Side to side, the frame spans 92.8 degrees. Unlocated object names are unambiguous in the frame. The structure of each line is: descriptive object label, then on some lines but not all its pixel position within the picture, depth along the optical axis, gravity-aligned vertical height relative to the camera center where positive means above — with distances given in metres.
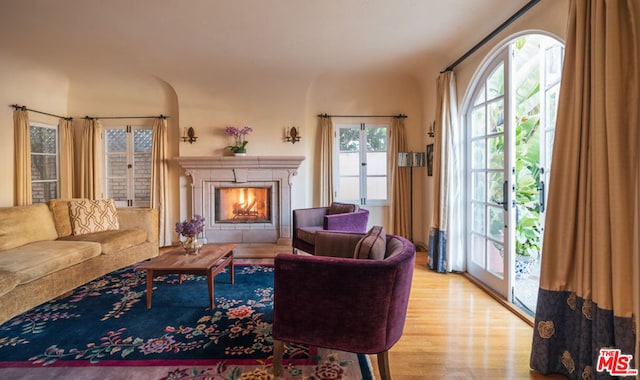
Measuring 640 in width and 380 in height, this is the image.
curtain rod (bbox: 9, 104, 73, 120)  4.39 +1.22
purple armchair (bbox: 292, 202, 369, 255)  3.79 -0.44
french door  2.88 +0.27
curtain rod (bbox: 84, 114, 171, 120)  5.21 +1.25
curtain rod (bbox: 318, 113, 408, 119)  5.15 +1.23
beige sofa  2.56 -0.59
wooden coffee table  2.66 -0.68
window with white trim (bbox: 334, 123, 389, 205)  5.26 +0.46
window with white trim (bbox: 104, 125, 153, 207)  5.31 +0.43
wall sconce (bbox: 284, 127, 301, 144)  5.11 +0.91
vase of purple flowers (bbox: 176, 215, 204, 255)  3.08 -0.46
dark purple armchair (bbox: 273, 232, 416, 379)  1.64 -0.63
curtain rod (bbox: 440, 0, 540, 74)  2.42 +1.48
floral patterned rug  1.90 -1.11
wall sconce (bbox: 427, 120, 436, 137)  4.36 +0.85
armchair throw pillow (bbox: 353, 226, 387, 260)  1.78 -0.36
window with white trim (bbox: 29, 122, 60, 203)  4.80 +0.46
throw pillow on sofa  3.78 -0.33
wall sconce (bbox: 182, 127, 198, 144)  5.11 +0.91
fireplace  5.08 -0.11
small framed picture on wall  4.52 +0.42
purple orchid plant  4.99 +0.88
